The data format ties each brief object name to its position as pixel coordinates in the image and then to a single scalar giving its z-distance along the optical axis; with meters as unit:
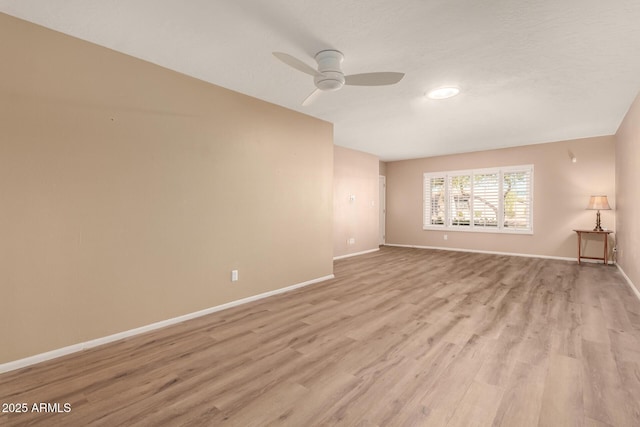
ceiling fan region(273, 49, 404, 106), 2.55
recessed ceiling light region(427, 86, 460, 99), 3.48
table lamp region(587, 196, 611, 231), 5.54
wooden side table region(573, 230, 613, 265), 5.52
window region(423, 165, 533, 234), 6.84
